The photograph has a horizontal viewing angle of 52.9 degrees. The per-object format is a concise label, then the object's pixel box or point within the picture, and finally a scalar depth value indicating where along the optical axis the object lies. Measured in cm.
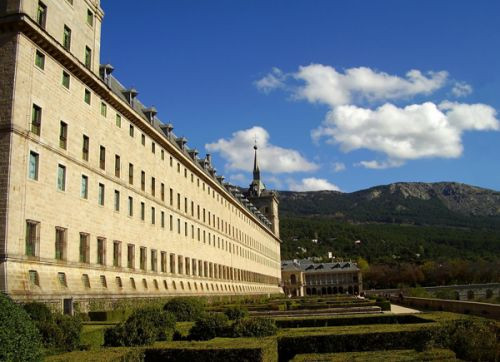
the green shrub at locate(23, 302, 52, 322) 1831
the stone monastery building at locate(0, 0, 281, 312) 2433
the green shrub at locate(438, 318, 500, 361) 1215
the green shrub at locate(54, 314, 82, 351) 1457
